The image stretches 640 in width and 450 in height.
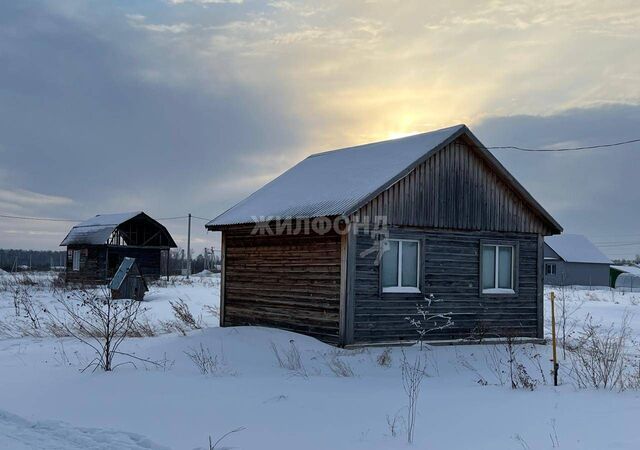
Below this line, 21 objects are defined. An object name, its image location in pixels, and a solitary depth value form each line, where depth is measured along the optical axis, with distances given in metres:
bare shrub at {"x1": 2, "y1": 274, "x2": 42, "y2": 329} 25.46
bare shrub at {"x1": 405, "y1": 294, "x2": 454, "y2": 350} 14.24
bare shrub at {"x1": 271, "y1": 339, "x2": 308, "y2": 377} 10.89
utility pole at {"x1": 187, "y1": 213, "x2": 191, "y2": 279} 55.77
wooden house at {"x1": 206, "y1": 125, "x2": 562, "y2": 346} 13.62
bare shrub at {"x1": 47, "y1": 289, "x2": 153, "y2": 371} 10.40
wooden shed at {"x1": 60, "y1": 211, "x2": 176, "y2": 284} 39.84
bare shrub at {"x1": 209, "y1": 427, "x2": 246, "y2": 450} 6.27
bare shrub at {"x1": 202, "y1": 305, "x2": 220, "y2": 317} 20.66
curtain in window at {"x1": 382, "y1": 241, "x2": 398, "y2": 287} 14.05
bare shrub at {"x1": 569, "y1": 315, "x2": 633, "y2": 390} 9.07
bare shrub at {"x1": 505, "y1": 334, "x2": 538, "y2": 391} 9.12
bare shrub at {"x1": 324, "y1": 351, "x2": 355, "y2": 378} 10.59
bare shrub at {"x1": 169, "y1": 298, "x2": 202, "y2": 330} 16.66
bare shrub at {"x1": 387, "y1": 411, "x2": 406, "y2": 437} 6.79
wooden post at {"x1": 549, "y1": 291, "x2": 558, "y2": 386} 9.41
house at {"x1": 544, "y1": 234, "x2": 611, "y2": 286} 55.94
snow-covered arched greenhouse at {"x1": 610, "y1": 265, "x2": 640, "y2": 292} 56.59
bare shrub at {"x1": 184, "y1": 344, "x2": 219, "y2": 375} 10.46
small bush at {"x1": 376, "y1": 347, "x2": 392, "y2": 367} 11.80
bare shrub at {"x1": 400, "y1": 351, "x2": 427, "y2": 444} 6.94
